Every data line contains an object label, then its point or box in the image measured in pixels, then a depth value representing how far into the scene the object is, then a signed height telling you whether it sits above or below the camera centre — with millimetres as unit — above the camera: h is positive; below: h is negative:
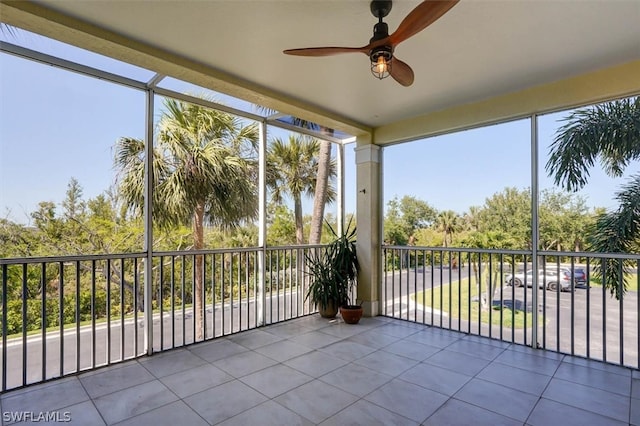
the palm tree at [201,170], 4391 +637
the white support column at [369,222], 4363 -107
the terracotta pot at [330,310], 4246 -1254
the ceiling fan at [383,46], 1655 +961
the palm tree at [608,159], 2730 +484
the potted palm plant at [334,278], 4211 -835
